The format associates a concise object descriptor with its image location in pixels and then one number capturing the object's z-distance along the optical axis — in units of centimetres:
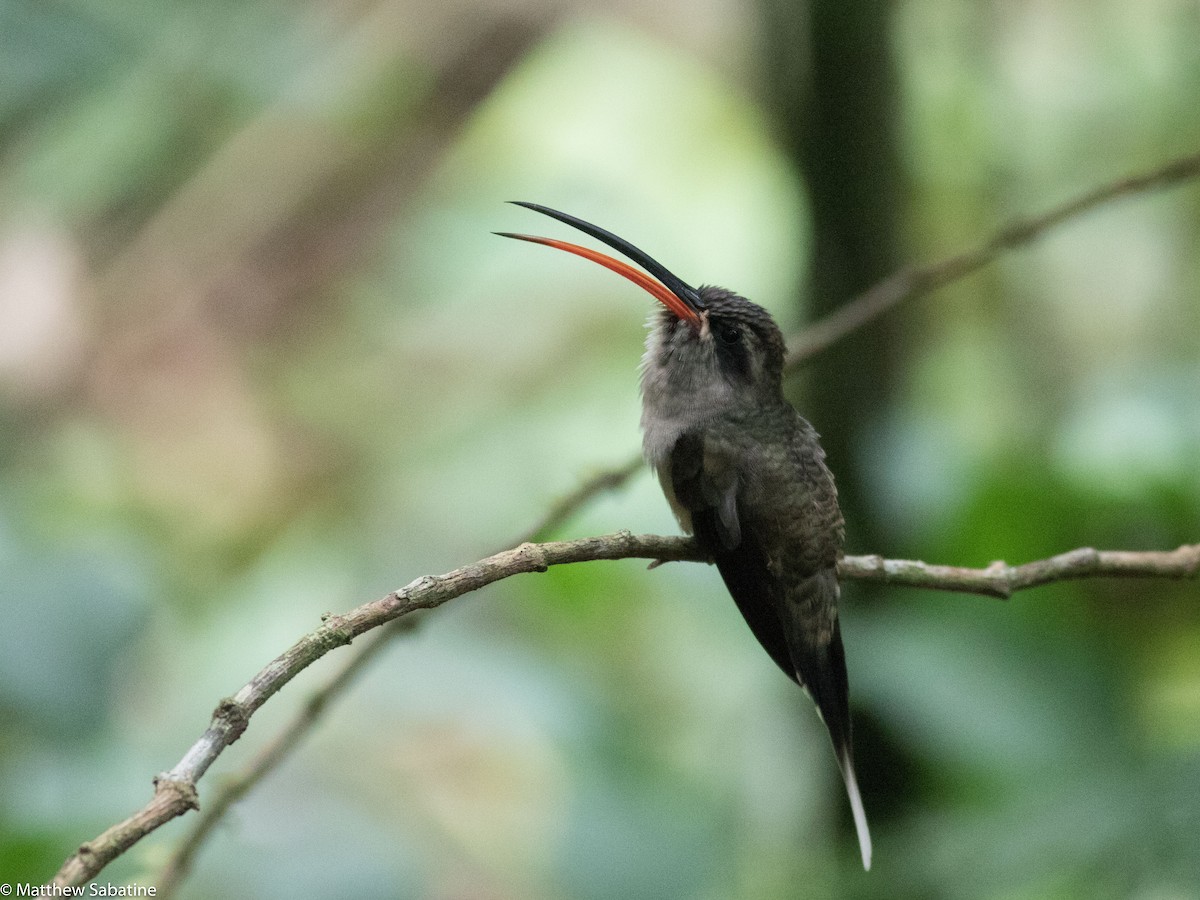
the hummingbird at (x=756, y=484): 501
